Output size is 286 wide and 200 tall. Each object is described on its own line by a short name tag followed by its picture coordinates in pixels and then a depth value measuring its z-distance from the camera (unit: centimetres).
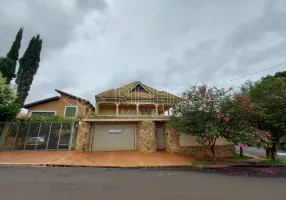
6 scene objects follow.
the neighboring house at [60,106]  1692
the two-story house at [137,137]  1207
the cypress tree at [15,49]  1821
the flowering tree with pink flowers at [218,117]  905
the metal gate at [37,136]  1178
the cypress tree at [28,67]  1672
